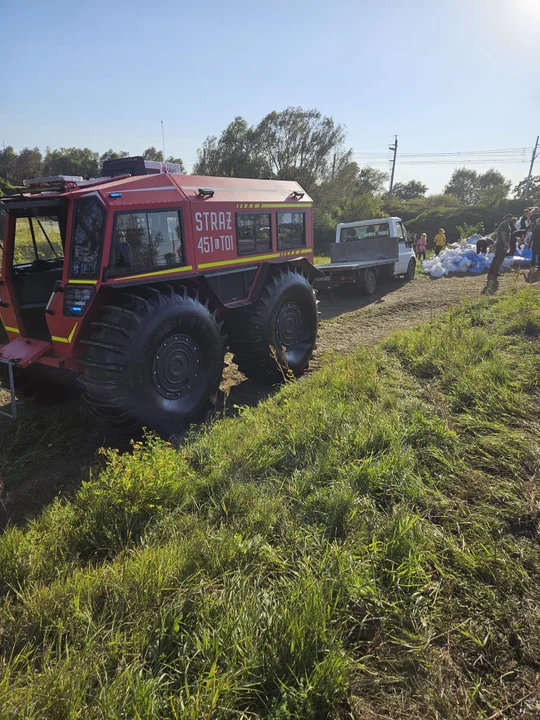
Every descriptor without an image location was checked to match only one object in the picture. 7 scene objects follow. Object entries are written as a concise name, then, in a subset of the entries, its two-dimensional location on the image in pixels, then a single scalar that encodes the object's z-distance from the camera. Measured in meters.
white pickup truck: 11.11
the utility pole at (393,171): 41.09
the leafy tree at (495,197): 26.64
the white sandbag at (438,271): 14.06
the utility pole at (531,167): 39.25
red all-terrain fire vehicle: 3.84
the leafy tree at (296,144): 31.22
